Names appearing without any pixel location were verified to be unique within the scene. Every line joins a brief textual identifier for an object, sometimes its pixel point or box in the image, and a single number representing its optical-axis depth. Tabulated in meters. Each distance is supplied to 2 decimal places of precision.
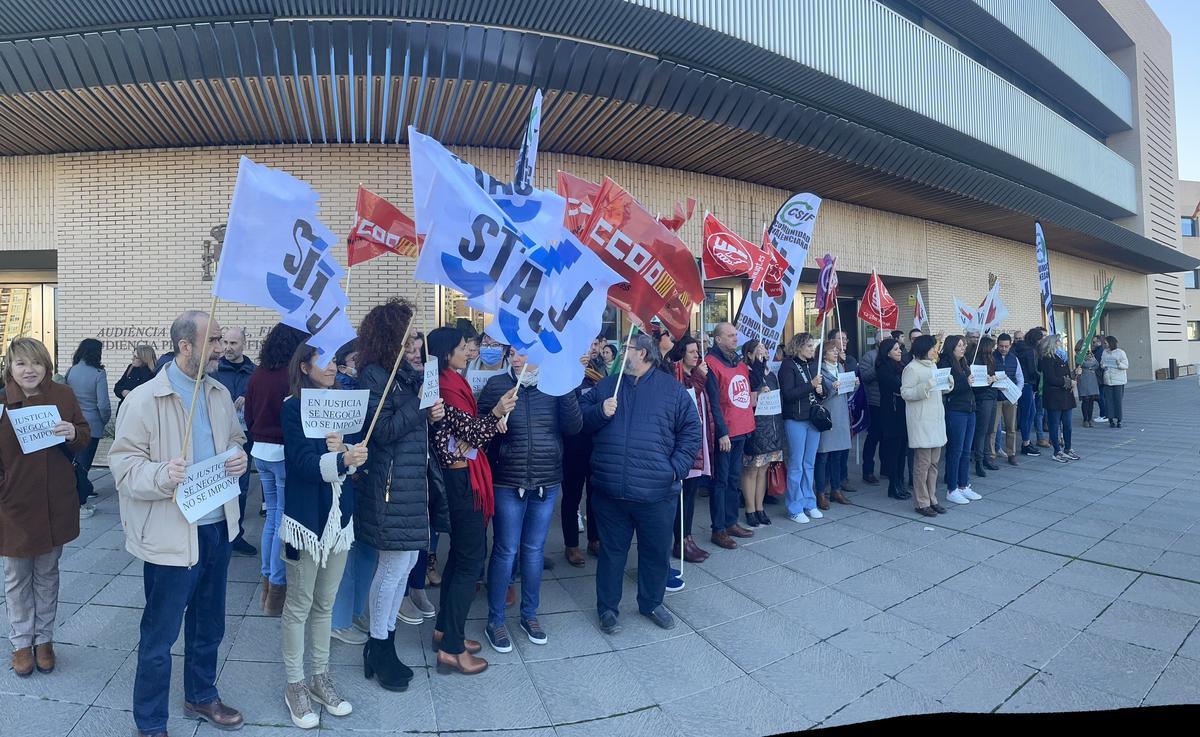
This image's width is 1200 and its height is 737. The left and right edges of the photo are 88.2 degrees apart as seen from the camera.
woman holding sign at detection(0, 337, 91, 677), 3.47
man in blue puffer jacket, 4.28
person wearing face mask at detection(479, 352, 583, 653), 4.02
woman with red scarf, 3.72
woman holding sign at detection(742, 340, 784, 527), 6.48
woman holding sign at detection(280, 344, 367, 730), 3.14
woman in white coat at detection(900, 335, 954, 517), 7.00
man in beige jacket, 2.88
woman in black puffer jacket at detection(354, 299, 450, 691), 3.43
